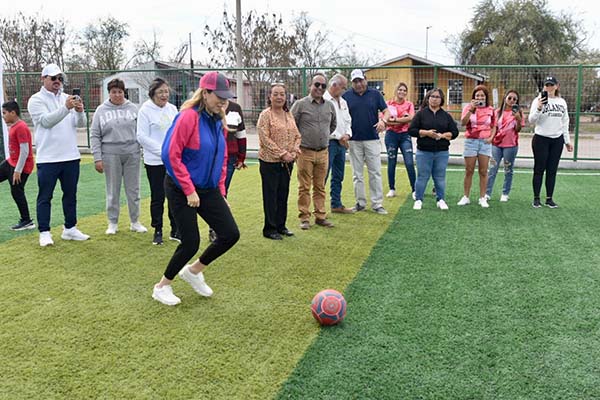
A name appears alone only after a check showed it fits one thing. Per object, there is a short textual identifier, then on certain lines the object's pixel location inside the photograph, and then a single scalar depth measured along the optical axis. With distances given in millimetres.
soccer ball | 4078
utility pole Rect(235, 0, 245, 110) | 26453
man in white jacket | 6147
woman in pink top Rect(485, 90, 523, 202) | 8828
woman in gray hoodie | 6559
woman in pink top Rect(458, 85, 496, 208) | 8492
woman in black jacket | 8297
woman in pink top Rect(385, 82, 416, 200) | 9414
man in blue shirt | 8125
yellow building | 13867
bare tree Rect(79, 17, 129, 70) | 35438
